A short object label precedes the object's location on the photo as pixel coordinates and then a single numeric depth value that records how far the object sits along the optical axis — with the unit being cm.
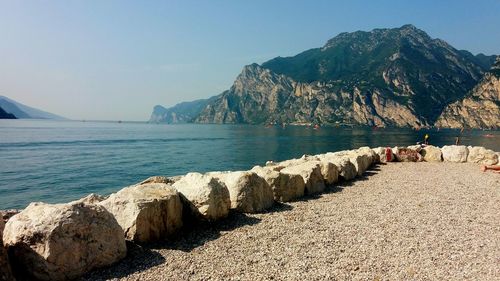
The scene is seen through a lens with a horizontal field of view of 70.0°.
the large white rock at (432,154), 3397
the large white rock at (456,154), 3325
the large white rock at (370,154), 2971
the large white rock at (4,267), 811
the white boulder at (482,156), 3162
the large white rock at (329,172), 2192
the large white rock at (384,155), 3303
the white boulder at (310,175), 1948
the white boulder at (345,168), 2377
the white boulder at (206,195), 1348
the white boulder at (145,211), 1132
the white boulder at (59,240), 888
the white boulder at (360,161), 2562
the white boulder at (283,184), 1753
